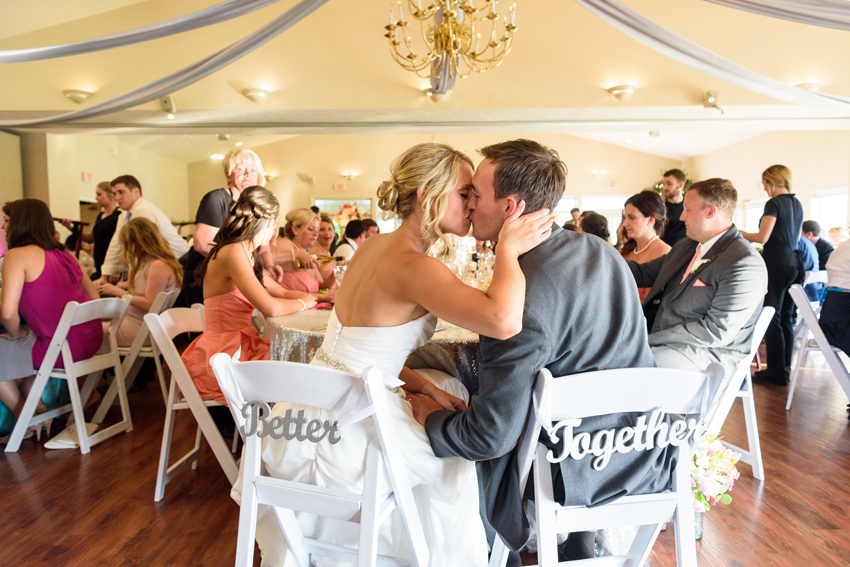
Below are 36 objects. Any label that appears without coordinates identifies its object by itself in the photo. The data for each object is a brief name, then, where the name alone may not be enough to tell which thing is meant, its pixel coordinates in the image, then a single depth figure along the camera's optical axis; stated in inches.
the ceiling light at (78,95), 278.2
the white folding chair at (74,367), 117.4
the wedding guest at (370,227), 260.4
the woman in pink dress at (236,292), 100.7
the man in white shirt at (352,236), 215.6
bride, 57.9
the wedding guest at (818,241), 261.7
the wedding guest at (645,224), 131.0
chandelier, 178.2
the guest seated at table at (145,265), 150.0
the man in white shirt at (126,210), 183.6
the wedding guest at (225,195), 137.8
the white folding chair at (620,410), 49.4
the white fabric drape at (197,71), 139.9
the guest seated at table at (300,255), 136.7
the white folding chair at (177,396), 91.7
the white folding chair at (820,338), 128.3
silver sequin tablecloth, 77.2
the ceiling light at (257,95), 287.3
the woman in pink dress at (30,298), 121.4
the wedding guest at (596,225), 163.9
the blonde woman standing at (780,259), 179.6
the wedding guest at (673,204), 189.5
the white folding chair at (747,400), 95.8
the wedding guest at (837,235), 306.5
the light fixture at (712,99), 267.0
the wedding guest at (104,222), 208.4
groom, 53.1
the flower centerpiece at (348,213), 277.7
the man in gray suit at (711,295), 96.4
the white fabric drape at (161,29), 114.0
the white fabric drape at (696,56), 123.8
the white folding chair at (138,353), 135.0
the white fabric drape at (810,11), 96.6
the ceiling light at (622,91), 271.9
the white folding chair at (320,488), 49.9
